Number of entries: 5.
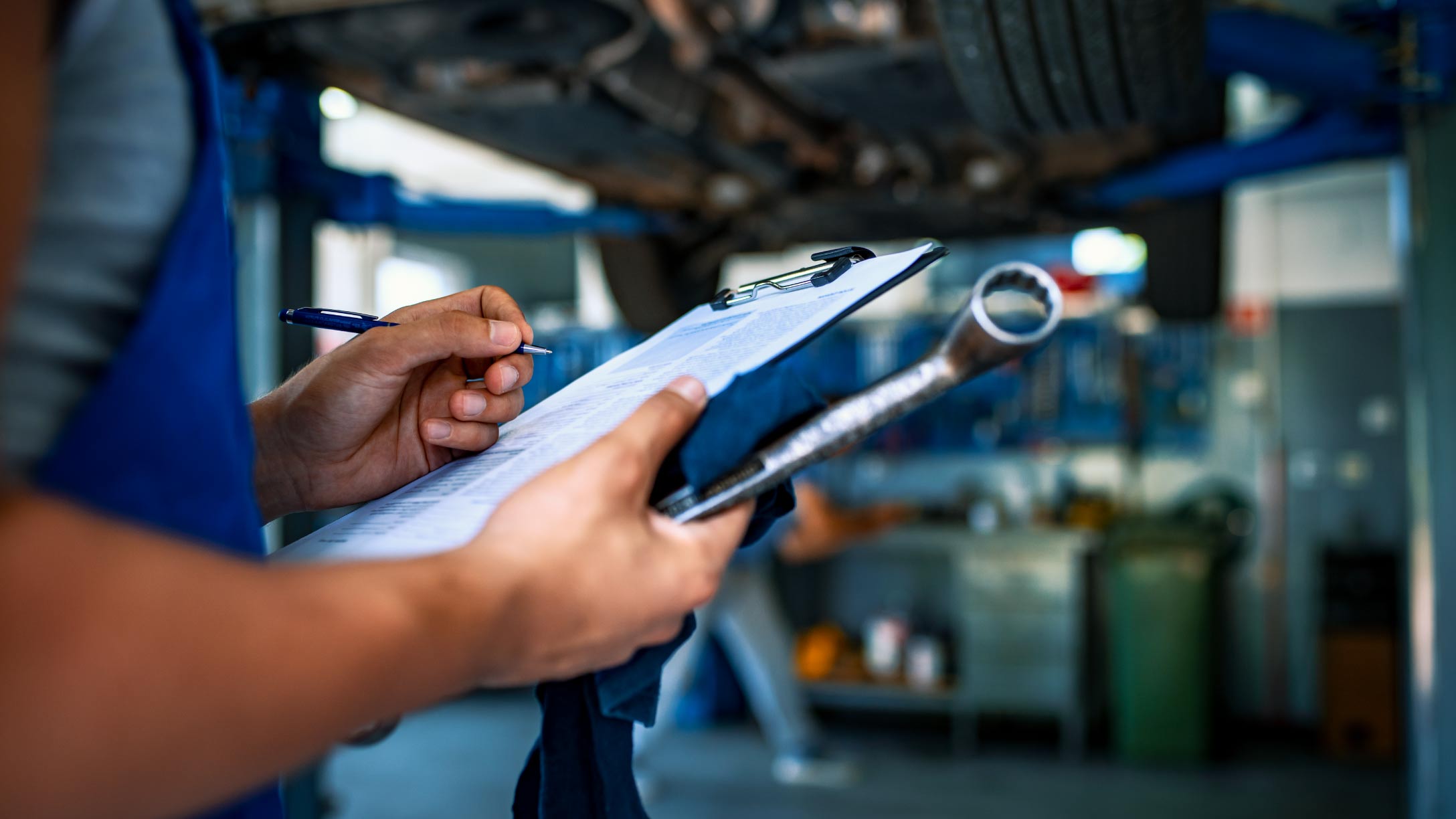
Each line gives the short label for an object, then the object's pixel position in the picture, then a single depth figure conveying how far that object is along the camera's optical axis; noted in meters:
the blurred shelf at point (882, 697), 4.91
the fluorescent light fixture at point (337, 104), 2.60
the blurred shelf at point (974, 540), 4.80
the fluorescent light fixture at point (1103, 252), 6.16
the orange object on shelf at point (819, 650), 5.14
